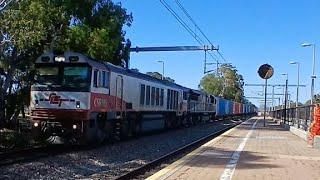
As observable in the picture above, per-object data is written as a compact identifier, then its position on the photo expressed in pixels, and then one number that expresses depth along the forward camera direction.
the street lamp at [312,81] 26.24
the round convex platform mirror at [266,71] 26.72
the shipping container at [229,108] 54.31
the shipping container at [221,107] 47.10
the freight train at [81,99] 13.28
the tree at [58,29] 15.58
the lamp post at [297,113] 23.47
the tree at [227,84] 81.71
